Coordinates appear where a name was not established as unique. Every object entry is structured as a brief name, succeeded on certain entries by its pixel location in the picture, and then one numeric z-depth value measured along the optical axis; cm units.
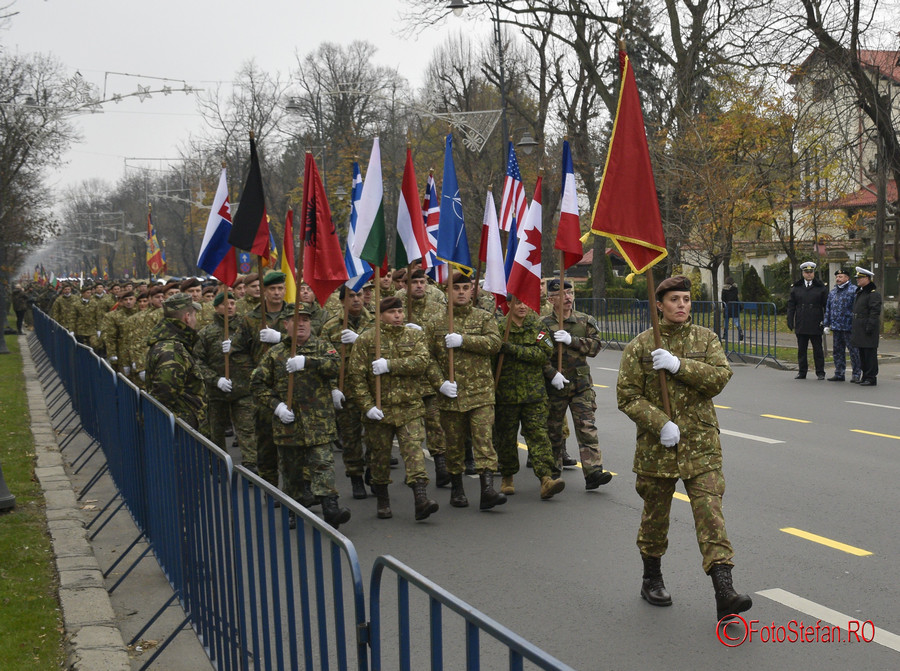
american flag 970
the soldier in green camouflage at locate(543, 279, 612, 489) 877
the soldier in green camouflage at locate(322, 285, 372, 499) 902
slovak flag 989
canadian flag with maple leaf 848
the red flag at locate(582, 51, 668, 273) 595
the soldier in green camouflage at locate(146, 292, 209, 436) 804
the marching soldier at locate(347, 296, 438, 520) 795
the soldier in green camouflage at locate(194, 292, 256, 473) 961
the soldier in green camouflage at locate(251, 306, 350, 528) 768
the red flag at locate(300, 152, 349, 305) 848
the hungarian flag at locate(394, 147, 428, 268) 927
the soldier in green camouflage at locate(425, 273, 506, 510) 829
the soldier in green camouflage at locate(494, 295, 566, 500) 848
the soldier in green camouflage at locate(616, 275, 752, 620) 551
